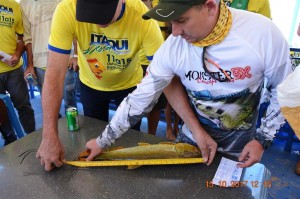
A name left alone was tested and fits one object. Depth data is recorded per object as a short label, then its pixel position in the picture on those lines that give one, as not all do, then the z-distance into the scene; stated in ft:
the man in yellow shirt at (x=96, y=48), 4.27
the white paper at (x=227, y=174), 3.69
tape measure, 4.01
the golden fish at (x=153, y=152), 4.17
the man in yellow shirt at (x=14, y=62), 8.67
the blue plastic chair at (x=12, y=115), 6.73
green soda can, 5.09
